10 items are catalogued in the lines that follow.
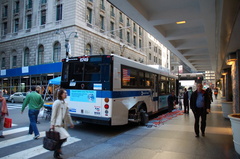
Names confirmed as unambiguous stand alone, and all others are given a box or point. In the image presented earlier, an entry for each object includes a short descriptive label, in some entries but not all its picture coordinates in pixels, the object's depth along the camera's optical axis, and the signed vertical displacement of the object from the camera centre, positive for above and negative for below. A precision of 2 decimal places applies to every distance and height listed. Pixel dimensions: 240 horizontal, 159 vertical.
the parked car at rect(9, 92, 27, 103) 24.27 -1.01
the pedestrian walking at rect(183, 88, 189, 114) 13.82 -0.85
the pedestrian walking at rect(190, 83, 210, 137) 7.03 -0.59
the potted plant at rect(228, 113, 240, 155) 4.94 -1.07
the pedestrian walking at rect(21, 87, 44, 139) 7.08 -0.59
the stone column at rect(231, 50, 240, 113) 10.27 +0.07
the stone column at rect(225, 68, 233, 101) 17.77 +0.45
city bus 7.63 -0.01
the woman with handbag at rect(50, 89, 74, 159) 4.85 -0.75
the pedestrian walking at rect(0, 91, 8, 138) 7.24 -0.81
